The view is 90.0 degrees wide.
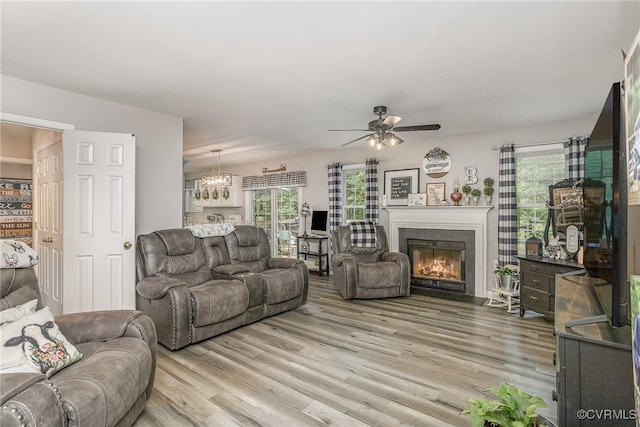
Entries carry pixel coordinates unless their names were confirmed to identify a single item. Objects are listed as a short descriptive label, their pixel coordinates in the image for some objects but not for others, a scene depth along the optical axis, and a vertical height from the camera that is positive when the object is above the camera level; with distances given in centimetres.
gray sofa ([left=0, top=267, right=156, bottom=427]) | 121 -75
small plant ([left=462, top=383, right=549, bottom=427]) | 102 -65
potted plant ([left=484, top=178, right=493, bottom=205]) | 459 +34
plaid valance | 673 +73
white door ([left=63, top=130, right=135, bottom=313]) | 306 -7
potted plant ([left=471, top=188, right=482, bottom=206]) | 472 +26
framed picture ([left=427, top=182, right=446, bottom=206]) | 508 +31
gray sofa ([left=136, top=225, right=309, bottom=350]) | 291 -73
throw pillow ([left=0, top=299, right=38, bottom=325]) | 168 -53
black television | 141 +1
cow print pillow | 148 -65
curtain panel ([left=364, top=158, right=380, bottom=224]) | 568 +43
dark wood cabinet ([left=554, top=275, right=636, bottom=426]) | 135 -72
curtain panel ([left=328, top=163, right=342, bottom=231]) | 616 +40
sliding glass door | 709 -4
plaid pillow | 506 -35
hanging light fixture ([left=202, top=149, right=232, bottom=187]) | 633 +68
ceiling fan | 333 +89
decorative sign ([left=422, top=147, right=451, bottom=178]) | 503 +79
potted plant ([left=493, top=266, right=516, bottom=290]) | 414 -84
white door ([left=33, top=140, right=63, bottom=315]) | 319 -9
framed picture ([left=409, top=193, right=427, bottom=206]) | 521 +22
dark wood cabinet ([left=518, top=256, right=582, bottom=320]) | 346 -79
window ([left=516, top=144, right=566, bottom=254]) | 425 +40
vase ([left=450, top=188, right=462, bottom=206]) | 486 +24
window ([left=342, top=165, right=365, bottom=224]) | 610 +39
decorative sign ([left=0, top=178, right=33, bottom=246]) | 439 +6
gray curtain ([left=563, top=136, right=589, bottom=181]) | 386 +67
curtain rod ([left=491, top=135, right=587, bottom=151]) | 410 +91
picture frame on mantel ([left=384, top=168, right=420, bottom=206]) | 536 +48
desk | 627 -79
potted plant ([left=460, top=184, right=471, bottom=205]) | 479 +31
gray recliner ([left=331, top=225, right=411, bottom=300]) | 448 -90
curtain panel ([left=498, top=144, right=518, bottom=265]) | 438 +9
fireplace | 472 -27
